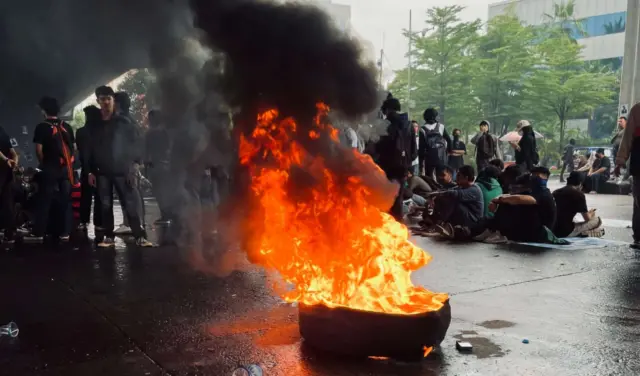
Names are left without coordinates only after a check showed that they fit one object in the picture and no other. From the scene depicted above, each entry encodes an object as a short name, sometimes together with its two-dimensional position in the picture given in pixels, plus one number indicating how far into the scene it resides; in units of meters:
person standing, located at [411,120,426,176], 11.75
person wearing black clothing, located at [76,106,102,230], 7.27
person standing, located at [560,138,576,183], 22.88
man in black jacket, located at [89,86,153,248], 7.02
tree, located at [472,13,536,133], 30.59
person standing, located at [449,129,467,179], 13.19
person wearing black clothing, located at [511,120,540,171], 12.11
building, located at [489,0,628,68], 41.66
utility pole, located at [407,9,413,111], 31.50
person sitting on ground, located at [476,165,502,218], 8.30
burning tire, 3.30
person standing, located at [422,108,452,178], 11.62
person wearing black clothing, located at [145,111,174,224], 5.89
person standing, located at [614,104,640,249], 7.29
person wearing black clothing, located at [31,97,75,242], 7.62
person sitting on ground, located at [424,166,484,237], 8.07
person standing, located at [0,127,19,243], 7.79
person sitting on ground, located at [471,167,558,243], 7.61
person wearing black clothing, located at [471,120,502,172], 12.59
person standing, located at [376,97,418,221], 8.00
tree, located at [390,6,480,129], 30.92
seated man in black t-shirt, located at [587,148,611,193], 17.95
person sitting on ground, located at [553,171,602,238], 7.98
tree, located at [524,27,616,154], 30.36
